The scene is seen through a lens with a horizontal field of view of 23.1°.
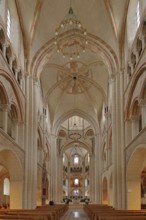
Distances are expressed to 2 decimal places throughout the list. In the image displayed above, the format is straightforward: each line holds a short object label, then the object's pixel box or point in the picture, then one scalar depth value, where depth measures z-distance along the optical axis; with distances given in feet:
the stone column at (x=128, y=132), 81.45
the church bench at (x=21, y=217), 43.29
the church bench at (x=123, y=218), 42.99
